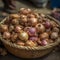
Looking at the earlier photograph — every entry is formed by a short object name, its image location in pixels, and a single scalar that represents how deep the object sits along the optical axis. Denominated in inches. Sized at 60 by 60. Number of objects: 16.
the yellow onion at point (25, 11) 48.7
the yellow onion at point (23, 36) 41.7
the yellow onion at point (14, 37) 42.6
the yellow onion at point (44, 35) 43.3
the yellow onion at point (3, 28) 44.7
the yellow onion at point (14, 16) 47.4
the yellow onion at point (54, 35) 43.8
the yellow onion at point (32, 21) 44.6
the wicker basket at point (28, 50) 40.7
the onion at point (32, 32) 43.0
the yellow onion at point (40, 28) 44.0
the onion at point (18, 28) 43.9
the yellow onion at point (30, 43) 41.4
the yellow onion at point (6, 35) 43.3
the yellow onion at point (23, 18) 45.2
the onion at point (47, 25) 45.6
